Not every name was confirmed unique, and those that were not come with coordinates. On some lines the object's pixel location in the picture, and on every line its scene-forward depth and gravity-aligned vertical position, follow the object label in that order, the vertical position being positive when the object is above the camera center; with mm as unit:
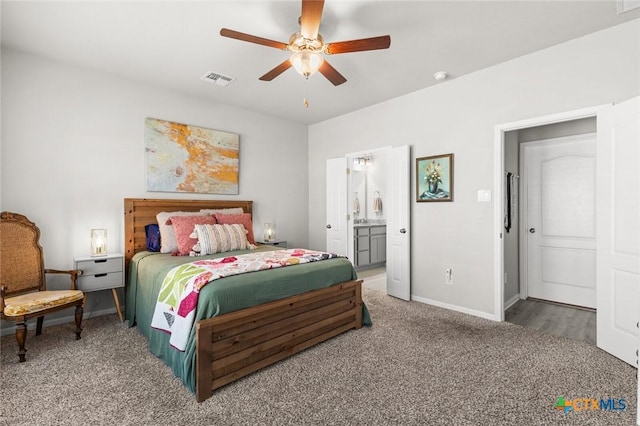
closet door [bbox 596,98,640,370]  2275 -179
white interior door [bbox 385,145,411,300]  4004 -213
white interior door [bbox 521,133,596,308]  3727 -147
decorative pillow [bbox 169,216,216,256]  3245 -201
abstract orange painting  3773 +689
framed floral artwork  3633 +372
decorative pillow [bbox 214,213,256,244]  3793 -122
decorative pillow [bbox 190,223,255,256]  3256 -315
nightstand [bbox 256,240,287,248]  4684 -505
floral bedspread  2080 -527
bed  2010 -836
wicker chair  2406 -622
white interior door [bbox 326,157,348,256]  4863 +52
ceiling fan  2041 +1192
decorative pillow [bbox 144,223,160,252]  3518 -299
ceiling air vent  3407 +1502
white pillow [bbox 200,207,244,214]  3981 -8
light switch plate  3299 +138
